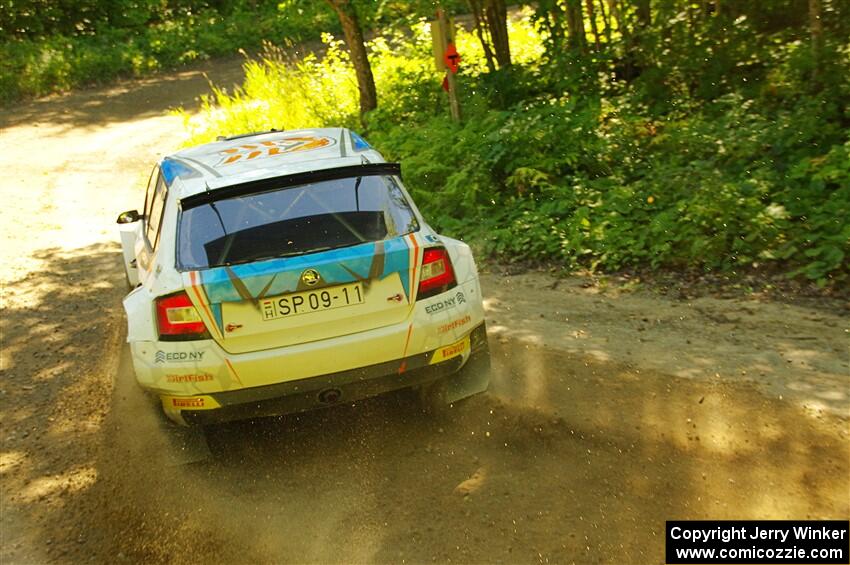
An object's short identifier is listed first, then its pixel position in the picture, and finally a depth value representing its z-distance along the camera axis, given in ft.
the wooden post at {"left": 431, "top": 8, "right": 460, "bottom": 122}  40.21
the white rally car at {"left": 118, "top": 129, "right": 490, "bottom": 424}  15.38
